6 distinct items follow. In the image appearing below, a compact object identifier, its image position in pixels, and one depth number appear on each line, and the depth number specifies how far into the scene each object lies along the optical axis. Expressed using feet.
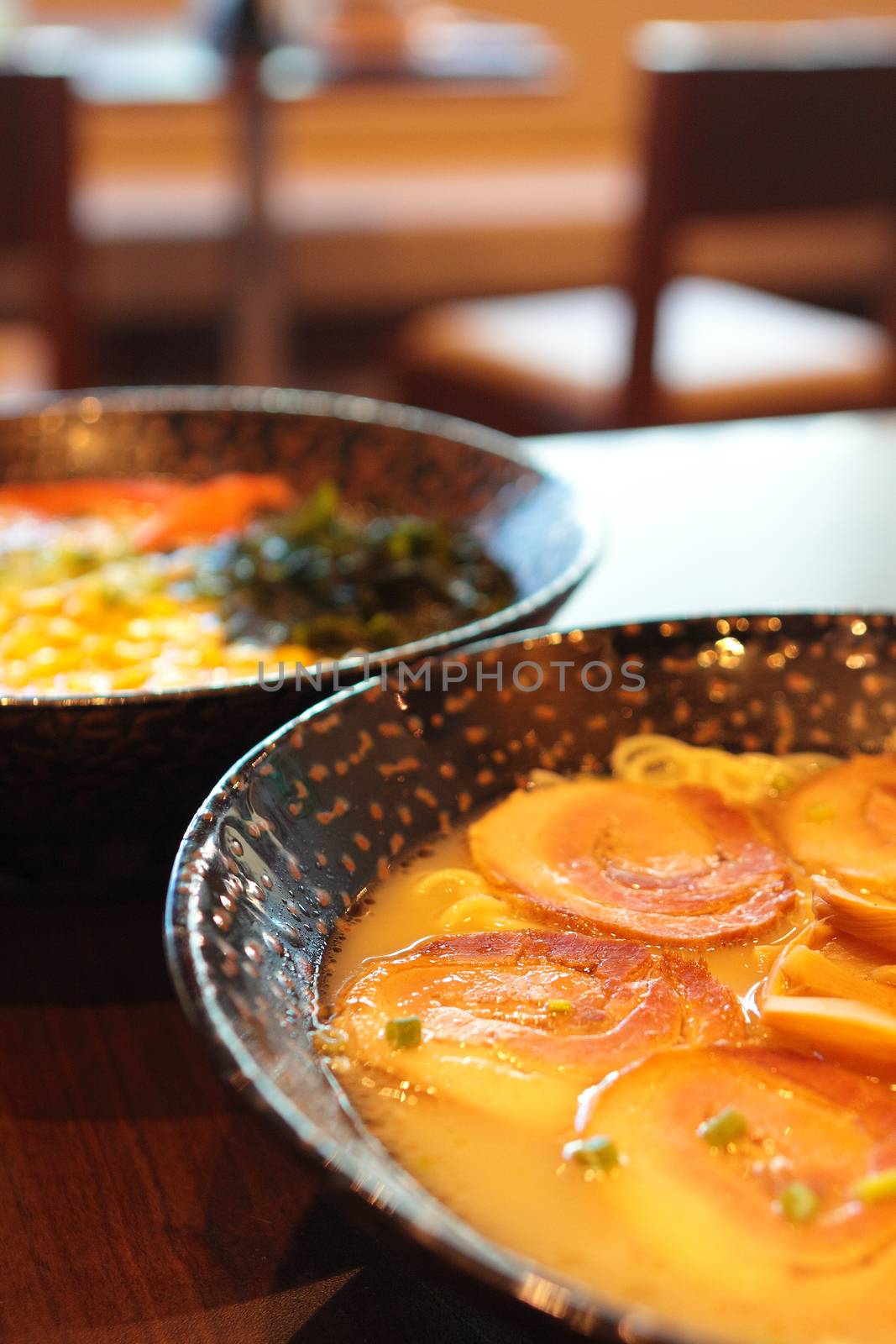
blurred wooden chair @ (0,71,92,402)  4.89
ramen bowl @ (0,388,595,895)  1.94
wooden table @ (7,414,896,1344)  1.74
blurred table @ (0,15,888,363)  9.57
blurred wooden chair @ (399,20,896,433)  5.40
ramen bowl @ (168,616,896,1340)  1.57
